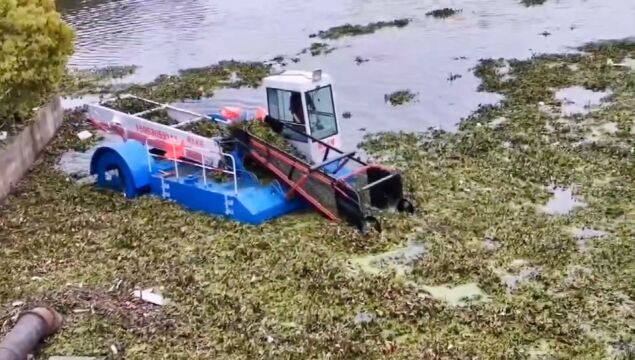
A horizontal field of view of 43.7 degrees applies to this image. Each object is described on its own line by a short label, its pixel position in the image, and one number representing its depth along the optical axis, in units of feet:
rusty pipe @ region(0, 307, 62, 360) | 30.01
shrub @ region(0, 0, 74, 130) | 51.42
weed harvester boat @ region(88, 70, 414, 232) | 43.34
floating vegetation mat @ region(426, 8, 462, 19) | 110.01
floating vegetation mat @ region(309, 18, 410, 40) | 103.04
